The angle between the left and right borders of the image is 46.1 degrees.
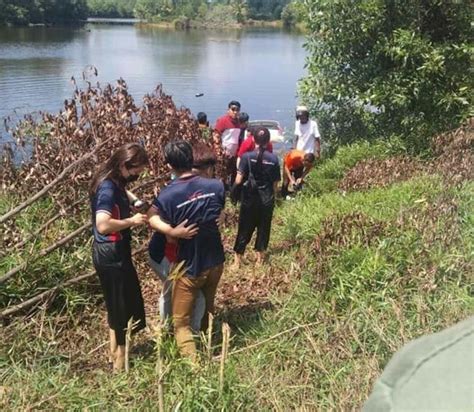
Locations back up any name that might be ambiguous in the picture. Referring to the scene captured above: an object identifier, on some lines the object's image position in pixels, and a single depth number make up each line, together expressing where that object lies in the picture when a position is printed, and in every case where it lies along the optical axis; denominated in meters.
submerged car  13.67
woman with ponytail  5.80
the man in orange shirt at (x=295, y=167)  8.95
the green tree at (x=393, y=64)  9.15
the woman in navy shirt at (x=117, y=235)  3.91
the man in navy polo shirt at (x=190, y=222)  3.97
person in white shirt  8.88
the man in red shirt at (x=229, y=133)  8.46
